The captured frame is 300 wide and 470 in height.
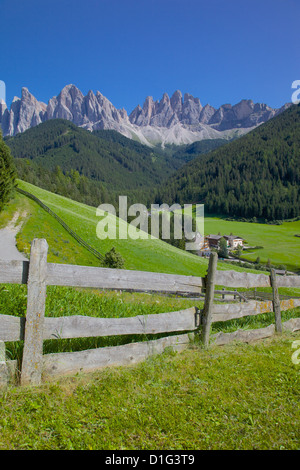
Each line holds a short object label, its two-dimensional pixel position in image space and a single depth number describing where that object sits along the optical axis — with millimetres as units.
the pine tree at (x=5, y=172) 35312
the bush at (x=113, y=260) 32531
